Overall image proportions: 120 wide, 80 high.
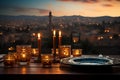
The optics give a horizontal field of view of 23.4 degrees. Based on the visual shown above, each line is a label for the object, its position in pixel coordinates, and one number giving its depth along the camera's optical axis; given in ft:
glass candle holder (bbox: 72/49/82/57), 7.37
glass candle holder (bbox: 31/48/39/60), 7.52
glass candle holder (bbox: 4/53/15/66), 6.45
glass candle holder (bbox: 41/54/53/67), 6.41
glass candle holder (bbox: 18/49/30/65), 6.70
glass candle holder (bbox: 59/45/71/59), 7.18
